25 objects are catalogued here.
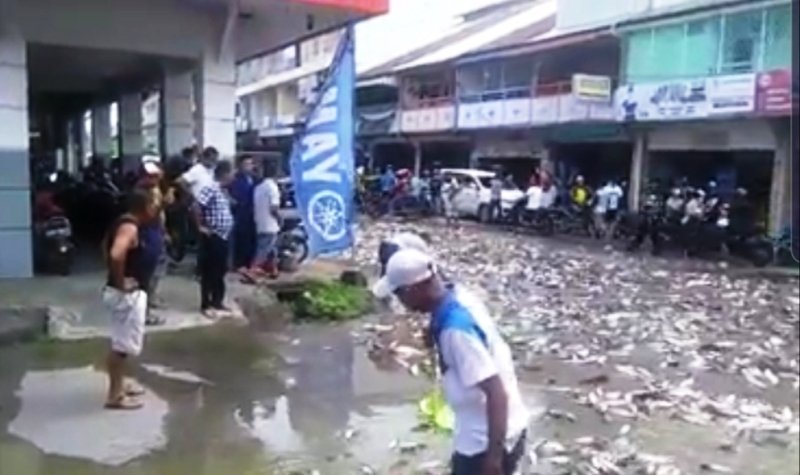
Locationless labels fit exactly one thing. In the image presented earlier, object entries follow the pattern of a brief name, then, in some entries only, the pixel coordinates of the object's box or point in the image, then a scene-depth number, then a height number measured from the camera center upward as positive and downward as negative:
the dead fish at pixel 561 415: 6.55 -1.84
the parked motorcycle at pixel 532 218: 24.36 -1.83
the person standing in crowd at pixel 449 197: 28.38 -1.53
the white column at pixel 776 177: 17.07 -0.45
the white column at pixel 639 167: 25.06 -0.42
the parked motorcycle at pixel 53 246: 11.32 -1.30
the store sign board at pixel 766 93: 17.06 +1.19
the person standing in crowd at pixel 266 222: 11.08 -0.95
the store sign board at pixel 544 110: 27.56 +1.14
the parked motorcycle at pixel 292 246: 12.35 -1.36
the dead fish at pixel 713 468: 5.42 -1.79
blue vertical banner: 10.52 -0.19
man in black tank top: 6.00 -0.94
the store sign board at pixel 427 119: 33.69 +0.99
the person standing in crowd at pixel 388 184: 29.73 -1.23
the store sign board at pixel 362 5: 11.00 +1.63
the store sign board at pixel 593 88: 25.31 +1.65
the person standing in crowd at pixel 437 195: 29.08 -1.49
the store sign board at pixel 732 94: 20.30 +1.29
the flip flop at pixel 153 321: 9.03 -1.72
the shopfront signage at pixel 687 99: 20.61 +1.25
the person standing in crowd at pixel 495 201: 26.73 -1.51
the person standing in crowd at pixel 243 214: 10.98 -0.85
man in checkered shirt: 9.02 -0.94
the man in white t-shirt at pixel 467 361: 3.12 -0.71
